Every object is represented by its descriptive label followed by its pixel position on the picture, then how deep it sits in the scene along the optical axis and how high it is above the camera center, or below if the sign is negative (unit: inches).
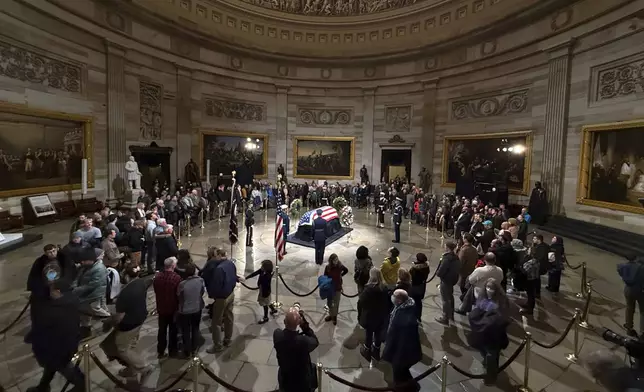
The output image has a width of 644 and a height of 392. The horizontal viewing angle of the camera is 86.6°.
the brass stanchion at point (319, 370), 159.3 -93.7
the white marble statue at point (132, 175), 610.2 -20.1
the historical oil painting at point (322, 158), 986.1 +35.7
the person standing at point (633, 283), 238.1 -71.4
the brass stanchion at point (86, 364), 163.3 -99.1
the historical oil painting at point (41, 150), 477.7 +16.9
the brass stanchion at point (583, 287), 299.9 -97.4
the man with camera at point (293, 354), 147.6 -80.3
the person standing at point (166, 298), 208.4 -81.4
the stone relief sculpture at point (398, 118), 920.3 +149.9
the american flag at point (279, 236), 360.5 -71.8
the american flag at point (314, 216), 505.7 -69.1
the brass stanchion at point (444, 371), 164.4 -95.5
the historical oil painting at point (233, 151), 867.4 +42.5
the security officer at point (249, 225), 458.0 -77.3
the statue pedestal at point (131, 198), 600.7 -60.1
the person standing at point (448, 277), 258.8 -78.1
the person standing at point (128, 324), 180.4 -85.3
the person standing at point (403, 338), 174.9 -85.2
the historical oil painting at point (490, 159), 664.4 +36.3
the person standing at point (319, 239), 401.7 -80.7
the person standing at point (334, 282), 261.7 -85.7
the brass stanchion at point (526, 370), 185.3 -108.2
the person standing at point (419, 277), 242.1 -73.7
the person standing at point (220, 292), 222.4 -82.1
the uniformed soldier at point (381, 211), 610.2 -70.6
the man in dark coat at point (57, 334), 165.5 -84.5
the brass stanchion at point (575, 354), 222.0 -115.5
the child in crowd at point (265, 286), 256.5 -89.3
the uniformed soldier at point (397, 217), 492.4 -63.9
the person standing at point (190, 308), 205.9 -86.5
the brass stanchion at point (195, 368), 161.9 -97.1
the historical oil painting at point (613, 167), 465.7 +19.3
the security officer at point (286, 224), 481.3 -78.0
